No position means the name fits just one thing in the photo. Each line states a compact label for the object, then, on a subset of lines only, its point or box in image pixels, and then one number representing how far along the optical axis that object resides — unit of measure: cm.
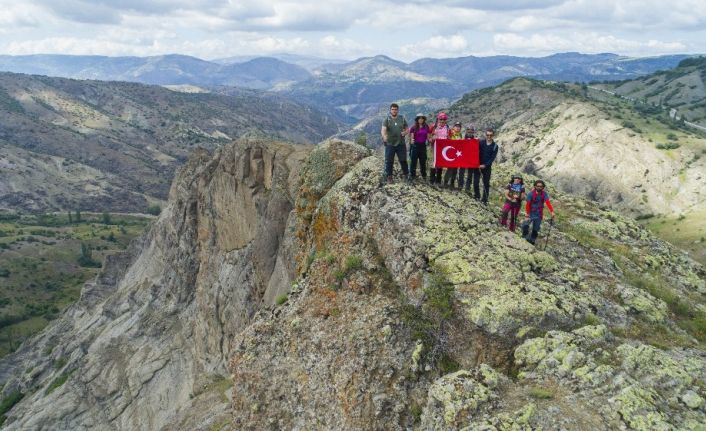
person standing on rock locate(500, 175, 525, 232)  1967
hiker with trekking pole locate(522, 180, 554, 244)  1945
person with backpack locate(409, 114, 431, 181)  2159
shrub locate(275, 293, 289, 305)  2070
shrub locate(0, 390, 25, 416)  6256
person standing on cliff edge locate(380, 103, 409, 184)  2141
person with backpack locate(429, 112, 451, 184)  2148
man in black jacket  2147
